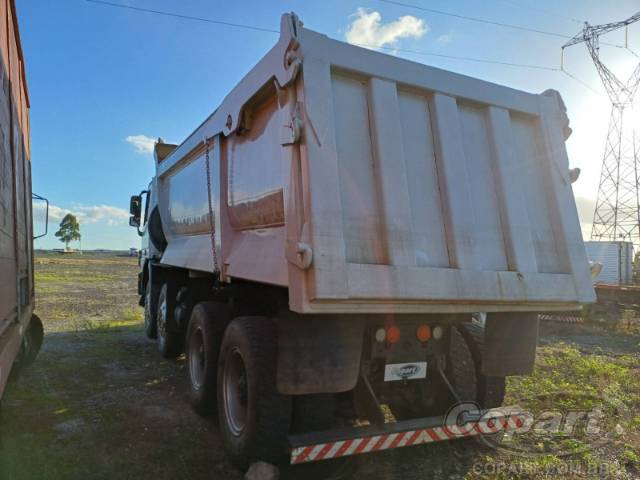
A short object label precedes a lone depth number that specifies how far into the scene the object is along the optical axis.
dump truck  2.72
